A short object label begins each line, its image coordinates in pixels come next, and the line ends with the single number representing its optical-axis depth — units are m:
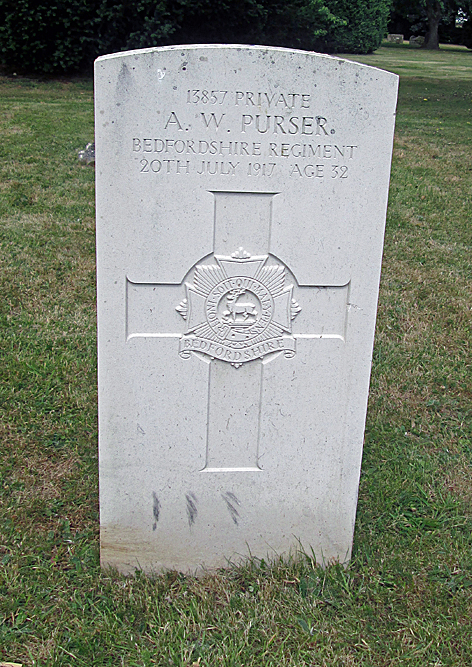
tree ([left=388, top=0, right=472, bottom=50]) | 41.91
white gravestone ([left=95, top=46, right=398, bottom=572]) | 1.98
